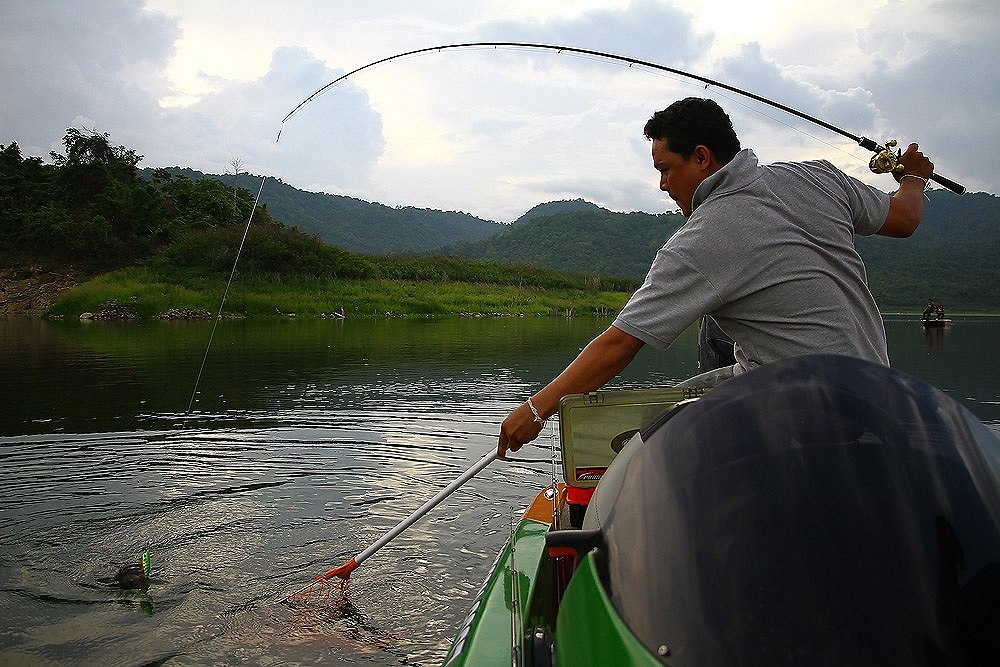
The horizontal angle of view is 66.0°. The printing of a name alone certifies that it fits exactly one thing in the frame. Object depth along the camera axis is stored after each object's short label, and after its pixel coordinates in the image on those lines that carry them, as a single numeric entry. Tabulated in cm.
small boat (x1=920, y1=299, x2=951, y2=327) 3631
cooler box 228
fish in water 421
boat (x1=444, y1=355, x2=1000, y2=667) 102
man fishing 204
